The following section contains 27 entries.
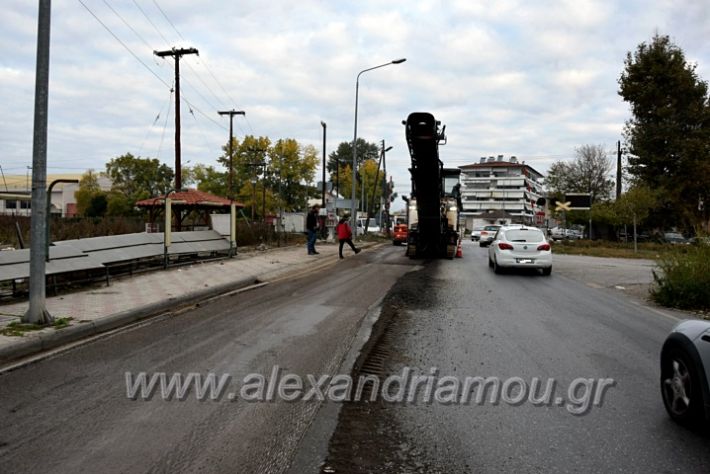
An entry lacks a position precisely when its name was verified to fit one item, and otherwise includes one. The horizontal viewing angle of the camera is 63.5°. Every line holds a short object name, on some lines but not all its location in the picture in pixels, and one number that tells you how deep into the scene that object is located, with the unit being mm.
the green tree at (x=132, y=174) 73250
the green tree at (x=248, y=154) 68312
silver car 3993
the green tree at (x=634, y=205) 33469
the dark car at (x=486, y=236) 41375
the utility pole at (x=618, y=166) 41016
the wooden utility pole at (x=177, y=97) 29219
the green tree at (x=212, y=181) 75750
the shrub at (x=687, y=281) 10750
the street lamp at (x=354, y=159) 33594
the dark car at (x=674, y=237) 51984
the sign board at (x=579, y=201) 33094
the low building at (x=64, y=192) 89944
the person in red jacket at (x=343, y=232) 22312
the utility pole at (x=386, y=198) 54841
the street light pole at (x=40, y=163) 7668
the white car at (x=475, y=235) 55094
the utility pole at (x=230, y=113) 47750
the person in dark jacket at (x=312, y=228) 22494
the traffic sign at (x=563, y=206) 29094
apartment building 137000
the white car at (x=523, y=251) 17047
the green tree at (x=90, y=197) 75188
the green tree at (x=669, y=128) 38312
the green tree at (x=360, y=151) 119431
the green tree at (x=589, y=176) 59594
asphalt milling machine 17641
